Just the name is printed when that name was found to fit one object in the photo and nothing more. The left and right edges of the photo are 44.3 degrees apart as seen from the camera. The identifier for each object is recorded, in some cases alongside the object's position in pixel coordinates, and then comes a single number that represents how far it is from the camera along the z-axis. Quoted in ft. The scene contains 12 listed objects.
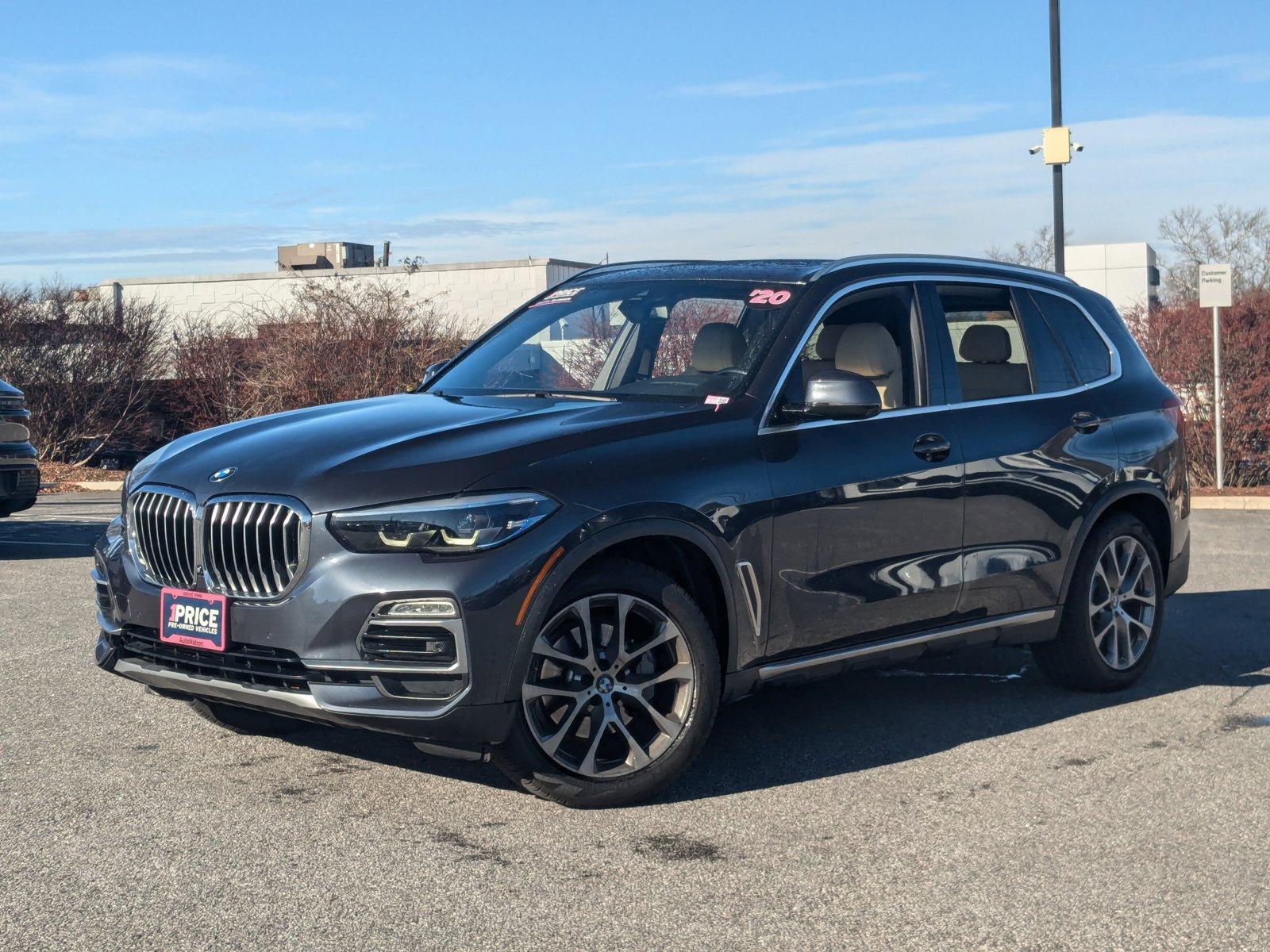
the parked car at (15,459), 37.60
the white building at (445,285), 165.37
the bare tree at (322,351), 70.08
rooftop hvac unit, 188.65
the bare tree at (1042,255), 264.11
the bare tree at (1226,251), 228.22
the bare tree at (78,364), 75.56
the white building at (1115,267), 376.89
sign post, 56.39
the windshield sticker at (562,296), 22.53
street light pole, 64.13
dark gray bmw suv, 15.79
